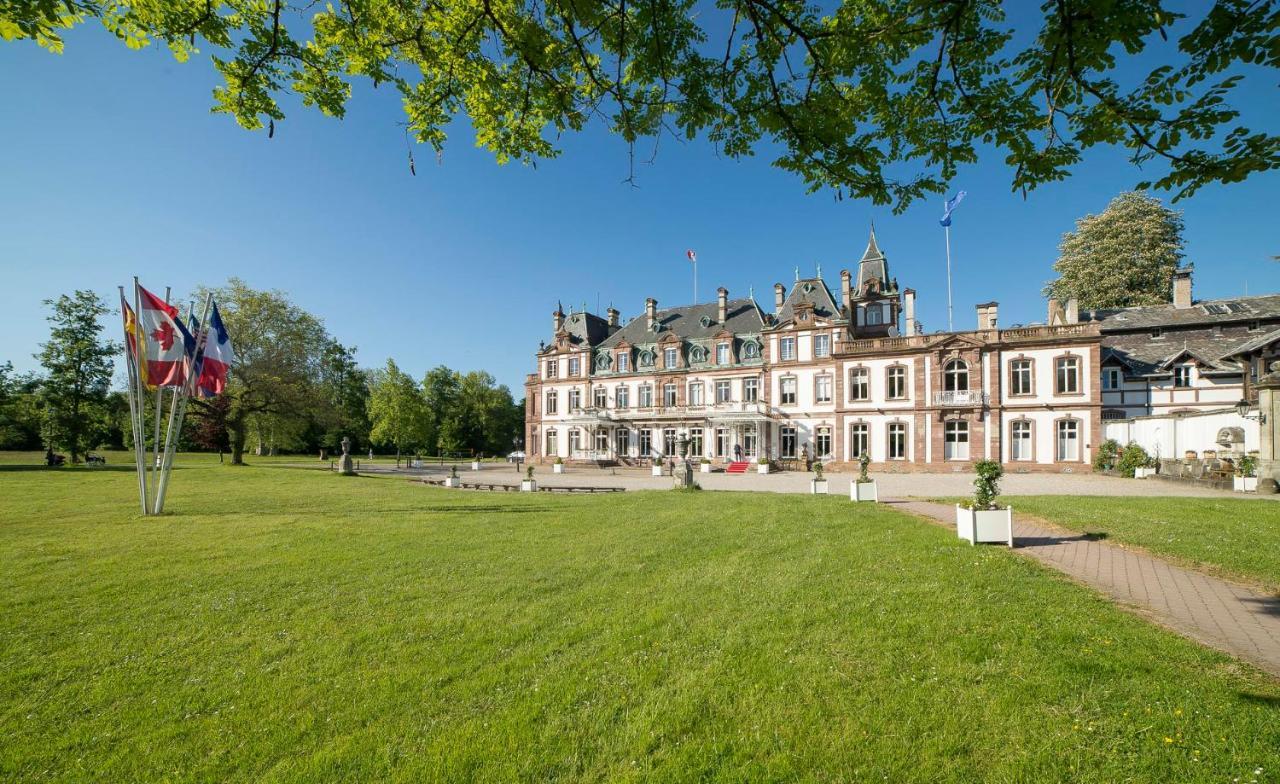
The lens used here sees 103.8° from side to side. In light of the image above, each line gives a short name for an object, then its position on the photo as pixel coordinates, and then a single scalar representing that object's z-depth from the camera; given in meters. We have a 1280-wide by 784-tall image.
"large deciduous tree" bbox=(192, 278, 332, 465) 34.88
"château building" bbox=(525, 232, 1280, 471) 27.47
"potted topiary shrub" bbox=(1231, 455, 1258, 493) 16.56
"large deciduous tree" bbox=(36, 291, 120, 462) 32.88
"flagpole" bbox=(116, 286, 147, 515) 13.31
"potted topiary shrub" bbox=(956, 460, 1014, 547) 8.59
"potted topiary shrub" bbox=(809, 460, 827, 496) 17.52
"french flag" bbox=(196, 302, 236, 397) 14.77
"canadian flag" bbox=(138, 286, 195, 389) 13.55
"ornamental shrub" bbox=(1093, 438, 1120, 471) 25.50
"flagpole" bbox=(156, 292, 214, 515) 14.04
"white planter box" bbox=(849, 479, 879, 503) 15.02
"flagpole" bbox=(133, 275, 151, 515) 13.38
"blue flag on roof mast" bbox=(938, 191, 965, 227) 30.62
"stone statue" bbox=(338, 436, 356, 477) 29.83
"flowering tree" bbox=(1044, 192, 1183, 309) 37.62
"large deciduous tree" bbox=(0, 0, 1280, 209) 3.30
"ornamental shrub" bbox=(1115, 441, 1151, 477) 23.10
